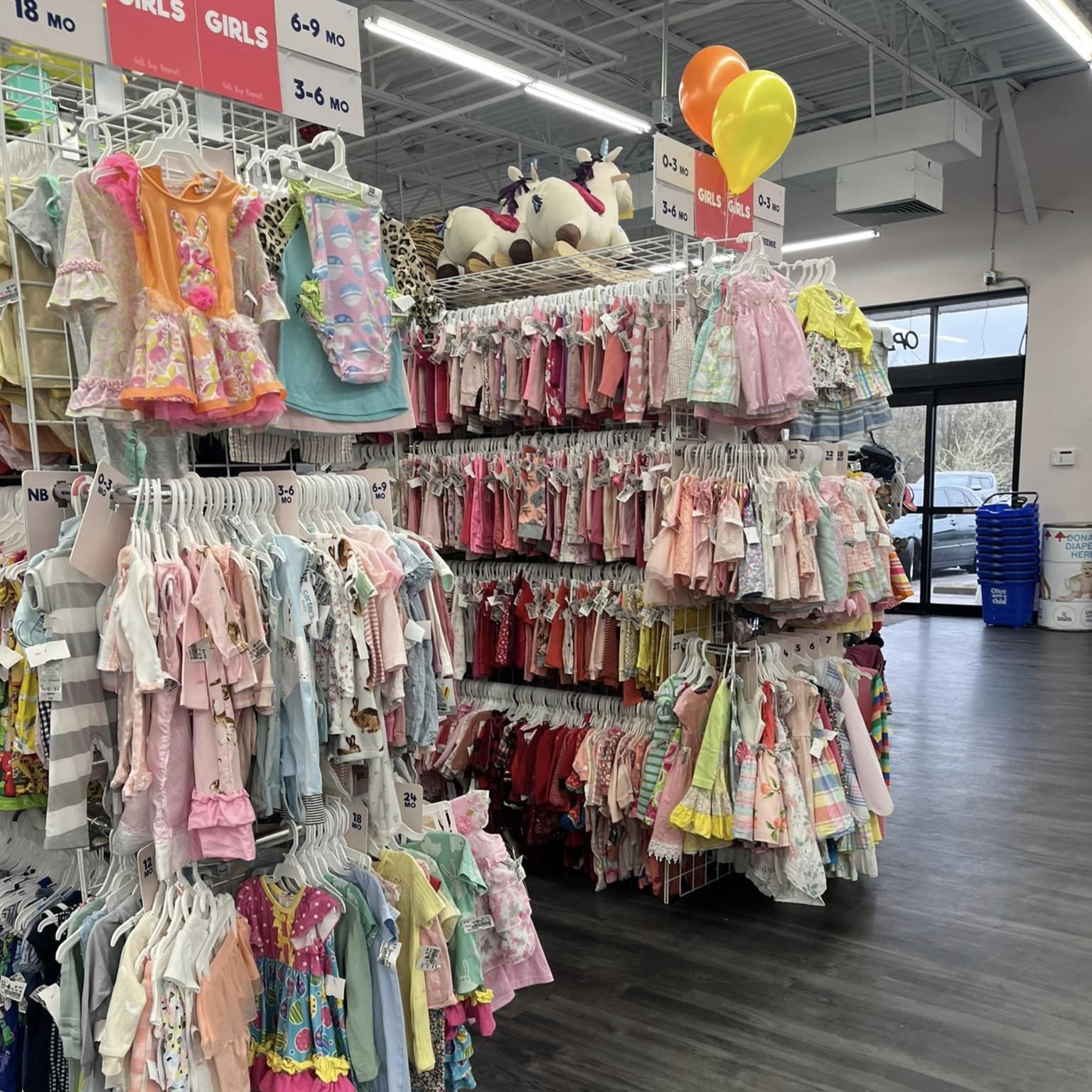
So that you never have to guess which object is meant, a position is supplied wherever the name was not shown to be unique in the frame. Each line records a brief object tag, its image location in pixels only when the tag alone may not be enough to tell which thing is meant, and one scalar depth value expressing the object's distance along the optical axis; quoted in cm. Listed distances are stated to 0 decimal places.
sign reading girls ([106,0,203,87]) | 216
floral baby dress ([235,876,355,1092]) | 215
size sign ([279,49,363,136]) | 244
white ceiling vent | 891
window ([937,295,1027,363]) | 1102
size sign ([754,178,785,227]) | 471
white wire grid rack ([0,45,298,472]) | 226
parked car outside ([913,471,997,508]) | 1152
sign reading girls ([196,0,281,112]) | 227
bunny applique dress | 204
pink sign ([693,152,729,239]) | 420
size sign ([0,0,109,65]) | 205
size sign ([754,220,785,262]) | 468
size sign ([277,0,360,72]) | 241
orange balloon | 519
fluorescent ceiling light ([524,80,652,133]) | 770
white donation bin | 1018
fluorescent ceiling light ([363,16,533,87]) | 643
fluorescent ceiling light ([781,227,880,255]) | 1075
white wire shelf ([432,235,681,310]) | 457
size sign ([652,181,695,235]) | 394
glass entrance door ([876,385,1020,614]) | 1139
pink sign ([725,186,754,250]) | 443
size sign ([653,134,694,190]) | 393
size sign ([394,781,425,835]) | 258
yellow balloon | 432
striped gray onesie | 206
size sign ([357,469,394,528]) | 262
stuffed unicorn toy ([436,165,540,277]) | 486
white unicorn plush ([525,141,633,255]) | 473
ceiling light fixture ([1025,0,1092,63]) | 599
